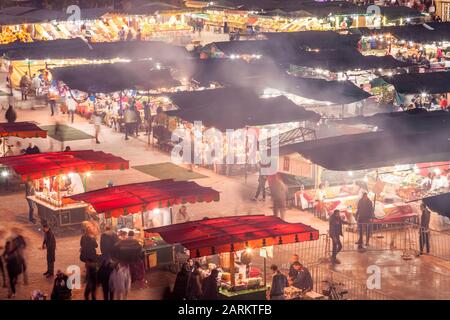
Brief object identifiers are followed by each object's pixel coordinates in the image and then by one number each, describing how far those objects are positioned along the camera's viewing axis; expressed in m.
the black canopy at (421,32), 44.12
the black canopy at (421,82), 33.84
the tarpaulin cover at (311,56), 37.84
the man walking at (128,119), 35.69
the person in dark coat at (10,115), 35.28
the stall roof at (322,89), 31.67
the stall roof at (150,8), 59.47
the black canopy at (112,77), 34.12
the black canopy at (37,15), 55.75
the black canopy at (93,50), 40.34
